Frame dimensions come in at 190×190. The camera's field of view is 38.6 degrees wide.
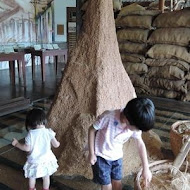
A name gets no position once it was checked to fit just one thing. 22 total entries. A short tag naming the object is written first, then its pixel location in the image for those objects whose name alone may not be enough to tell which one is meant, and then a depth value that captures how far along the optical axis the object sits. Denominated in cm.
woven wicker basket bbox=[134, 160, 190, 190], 184
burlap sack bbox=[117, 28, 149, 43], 505
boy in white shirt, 157
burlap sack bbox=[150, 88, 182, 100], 489
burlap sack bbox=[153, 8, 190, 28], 460
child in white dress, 178
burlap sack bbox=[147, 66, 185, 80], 468
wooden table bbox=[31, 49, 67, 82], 639
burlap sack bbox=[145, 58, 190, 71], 468
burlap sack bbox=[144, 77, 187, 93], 474
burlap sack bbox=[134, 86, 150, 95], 515
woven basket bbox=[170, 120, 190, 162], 241
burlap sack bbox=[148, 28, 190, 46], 464
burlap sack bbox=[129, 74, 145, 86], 514
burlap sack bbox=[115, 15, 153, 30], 500
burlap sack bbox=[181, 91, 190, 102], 476
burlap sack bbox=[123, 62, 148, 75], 504
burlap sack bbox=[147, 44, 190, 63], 467
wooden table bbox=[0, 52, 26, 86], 559
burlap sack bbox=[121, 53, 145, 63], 508
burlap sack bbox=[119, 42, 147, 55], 512
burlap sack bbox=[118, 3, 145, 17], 528
